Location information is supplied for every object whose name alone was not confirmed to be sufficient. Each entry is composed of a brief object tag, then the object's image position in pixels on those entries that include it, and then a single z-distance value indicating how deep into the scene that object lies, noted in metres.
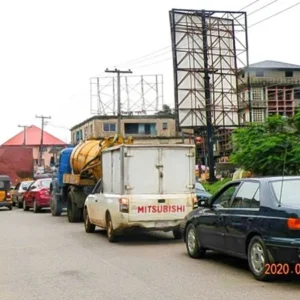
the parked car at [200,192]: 18.58
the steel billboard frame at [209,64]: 41.31
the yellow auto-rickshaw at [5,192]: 32.97
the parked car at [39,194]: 29.70
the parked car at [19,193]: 33.94
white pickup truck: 14.17
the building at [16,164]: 50.84
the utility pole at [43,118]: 82.59
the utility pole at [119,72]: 48.99
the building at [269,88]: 46.00
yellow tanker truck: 20.66
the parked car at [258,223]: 8.46
